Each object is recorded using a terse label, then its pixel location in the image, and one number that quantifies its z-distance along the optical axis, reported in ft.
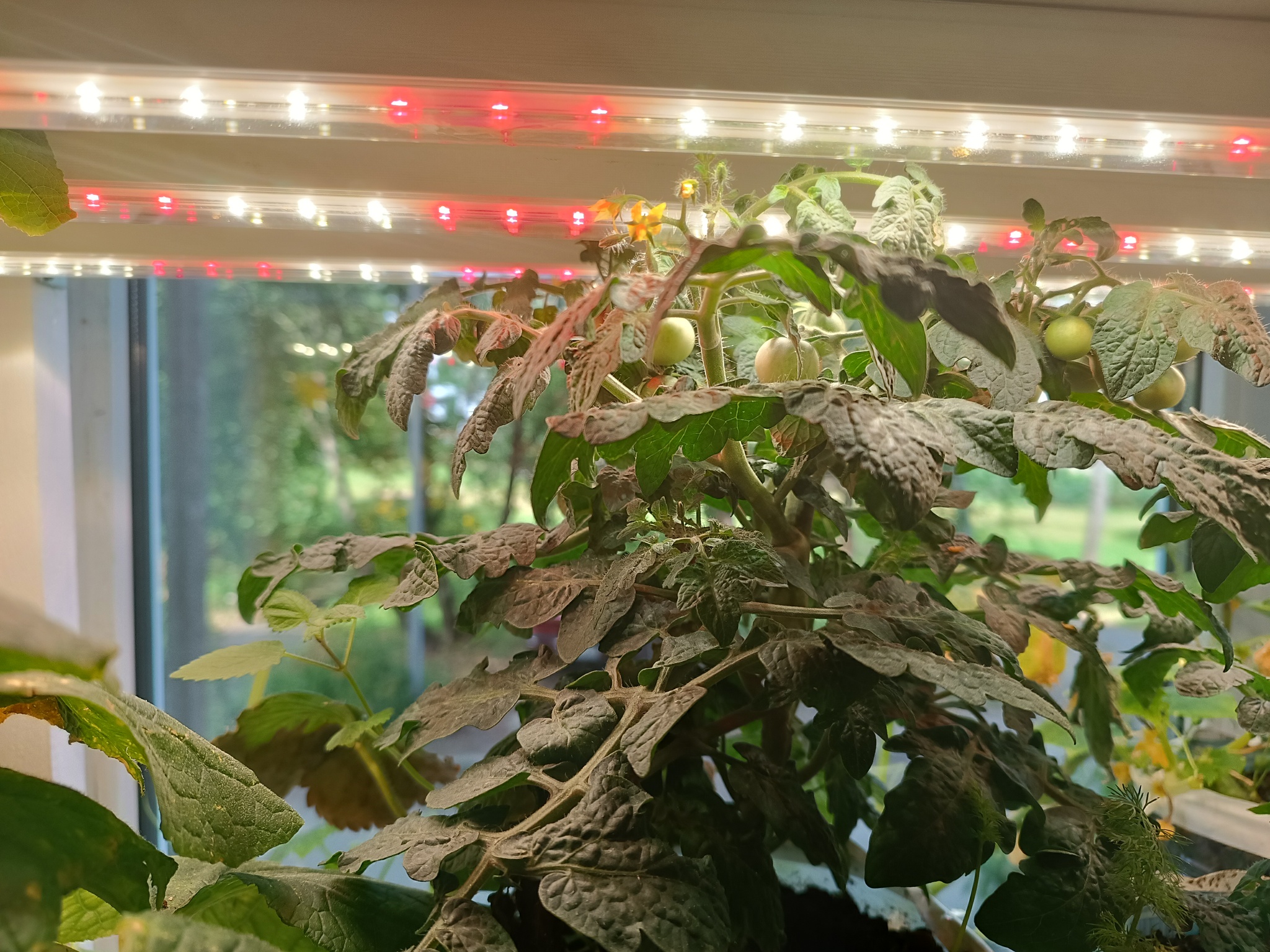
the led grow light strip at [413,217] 2.17
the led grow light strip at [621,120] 1.83
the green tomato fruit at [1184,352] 1.73
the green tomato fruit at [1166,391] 1.80
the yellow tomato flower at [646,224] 1.63
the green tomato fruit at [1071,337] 1.73
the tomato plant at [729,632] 1.13
